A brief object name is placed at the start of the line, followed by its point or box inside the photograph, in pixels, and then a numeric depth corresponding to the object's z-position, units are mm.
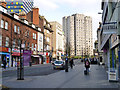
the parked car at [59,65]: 19864
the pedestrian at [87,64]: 12930
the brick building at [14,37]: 24731
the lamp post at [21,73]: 9636
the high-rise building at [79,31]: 113195
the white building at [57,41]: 57806
